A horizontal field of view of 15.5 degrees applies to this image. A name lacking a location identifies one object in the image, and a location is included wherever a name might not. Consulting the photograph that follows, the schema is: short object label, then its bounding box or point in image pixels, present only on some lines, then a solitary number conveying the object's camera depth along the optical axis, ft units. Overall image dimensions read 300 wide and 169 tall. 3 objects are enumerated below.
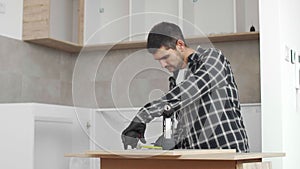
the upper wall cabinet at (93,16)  25.68
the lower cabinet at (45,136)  21.93
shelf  25.14
